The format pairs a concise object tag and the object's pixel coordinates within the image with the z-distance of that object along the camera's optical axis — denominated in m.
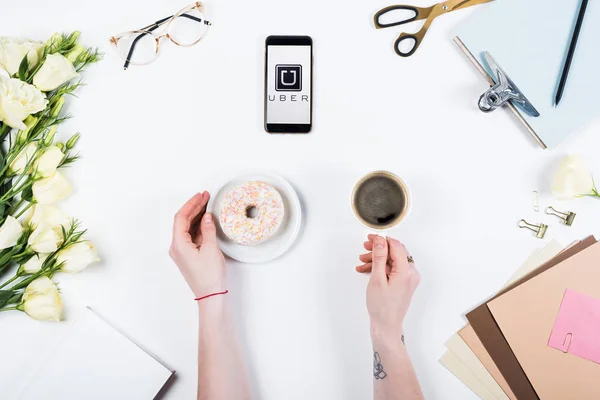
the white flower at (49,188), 0.89
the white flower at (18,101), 0.83
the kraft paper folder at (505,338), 0.89
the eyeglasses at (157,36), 0.95
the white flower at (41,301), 0.89
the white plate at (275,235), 0.90
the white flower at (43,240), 0.87
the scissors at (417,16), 0.93
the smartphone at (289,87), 0.93
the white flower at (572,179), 0.88
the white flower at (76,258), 0.90
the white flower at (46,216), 0.91
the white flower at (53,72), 0.88
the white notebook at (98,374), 0.92
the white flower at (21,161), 0.90
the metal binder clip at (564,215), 0.91
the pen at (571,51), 0.88
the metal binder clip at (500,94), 0.88
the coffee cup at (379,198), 0.88
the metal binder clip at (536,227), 0.91
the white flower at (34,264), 0.90
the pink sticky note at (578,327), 0.88
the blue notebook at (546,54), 0.90
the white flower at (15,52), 0.87
